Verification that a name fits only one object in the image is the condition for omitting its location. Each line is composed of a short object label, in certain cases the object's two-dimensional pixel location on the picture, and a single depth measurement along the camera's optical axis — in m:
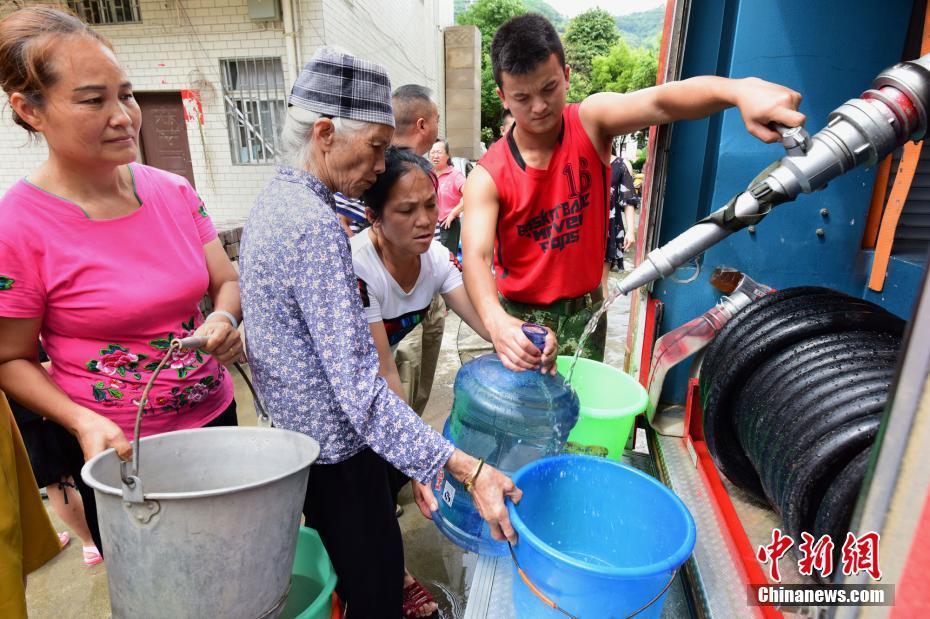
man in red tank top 2.21
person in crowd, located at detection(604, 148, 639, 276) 6.52
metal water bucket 1.11
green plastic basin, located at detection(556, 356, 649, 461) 2.11
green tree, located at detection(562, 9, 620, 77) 41.97
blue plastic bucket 1.20
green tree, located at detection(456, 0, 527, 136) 29.77
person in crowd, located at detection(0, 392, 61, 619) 1.56
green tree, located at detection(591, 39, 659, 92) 31.62
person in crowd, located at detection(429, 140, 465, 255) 5.41
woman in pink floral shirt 1.44
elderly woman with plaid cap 1.41
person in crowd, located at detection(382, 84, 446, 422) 3.32
